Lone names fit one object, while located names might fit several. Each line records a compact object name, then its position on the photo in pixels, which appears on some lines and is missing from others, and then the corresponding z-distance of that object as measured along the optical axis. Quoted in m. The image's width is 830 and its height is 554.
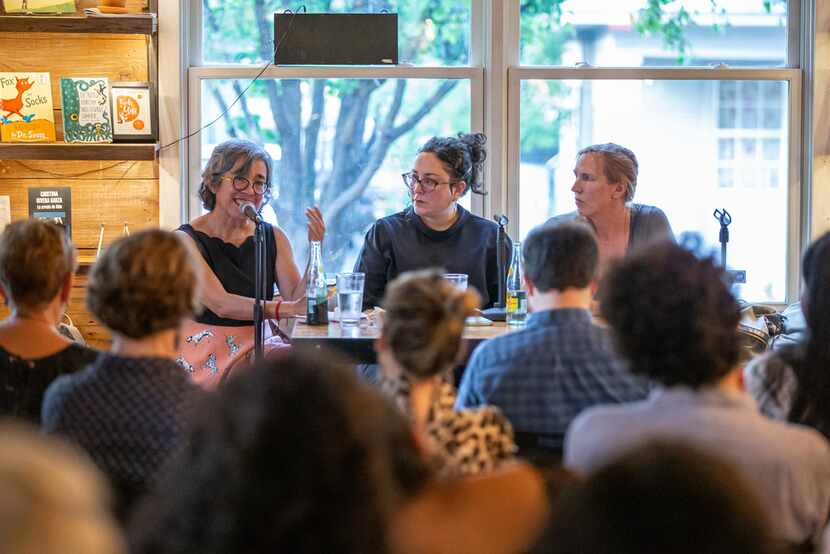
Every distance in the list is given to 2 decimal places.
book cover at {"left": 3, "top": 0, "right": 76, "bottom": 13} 7.32
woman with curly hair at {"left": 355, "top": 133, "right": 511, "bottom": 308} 7.14
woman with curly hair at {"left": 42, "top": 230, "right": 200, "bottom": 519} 3.22
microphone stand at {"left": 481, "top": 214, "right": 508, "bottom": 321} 6.36
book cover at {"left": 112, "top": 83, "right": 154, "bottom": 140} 7.48
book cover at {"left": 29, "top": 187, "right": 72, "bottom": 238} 7.63
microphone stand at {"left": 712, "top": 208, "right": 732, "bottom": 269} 6.76
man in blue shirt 3.85
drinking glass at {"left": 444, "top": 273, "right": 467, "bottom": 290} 6.12
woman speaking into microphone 6.71
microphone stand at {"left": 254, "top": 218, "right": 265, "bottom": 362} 5.92
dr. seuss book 7.42
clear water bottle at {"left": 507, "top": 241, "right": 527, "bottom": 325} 6.03
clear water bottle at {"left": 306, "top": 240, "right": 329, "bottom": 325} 5.92
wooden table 5.40
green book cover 7.42
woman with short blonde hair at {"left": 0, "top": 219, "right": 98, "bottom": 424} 3.80
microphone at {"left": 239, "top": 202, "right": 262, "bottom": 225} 6.00
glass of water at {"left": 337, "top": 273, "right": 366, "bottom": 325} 5.88
